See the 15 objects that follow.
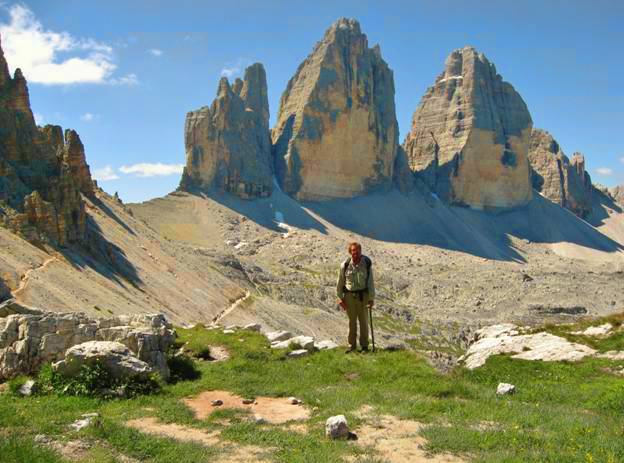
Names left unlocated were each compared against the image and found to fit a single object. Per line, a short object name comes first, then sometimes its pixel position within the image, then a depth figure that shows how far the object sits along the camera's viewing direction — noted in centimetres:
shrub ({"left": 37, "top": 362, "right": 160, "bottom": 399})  1066
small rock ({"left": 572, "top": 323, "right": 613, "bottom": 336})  1779
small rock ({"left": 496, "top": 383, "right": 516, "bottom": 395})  1173
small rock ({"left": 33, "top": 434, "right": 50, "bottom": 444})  816
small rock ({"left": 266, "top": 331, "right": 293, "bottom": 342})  1853
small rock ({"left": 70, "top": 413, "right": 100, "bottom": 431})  876
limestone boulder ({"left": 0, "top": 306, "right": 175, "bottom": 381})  1173
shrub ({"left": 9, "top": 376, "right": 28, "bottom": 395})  1062
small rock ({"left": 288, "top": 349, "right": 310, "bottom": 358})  1512
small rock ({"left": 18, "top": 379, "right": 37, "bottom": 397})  1052
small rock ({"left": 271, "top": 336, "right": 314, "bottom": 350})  1590
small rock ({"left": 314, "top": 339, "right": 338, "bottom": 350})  1628
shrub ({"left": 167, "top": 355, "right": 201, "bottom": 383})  1262
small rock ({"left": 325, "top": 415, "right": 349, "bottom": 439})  871
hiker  1515
